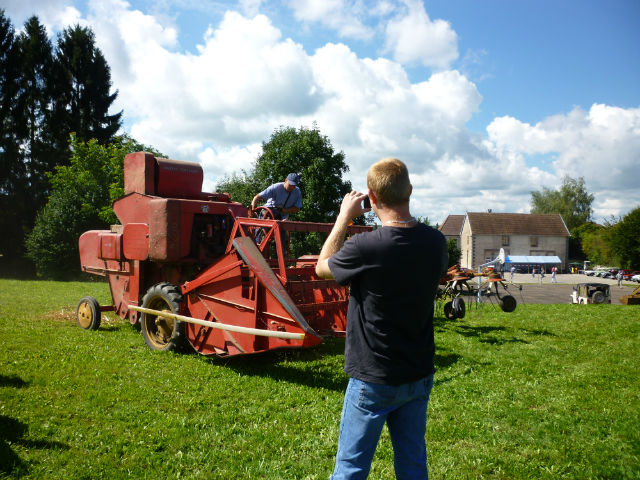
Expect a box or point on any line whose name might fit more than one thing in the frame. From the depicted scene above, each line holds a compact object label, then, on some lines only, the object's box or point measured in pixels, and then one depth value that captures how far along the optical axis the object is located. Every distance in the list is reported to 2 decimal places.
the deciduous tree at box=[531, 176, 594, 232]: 74.81
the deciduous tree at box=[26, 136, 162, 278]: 28.84
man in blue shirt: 8.72
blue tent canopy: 61.81
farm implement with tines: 9.93
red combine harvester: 5.86
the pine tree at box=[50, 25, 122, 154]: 37.97
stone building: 64.94
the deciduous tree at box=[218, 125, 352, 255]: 29.44
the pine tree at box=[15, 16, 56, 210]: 36.94
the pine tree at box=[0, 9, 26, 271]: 35.47
